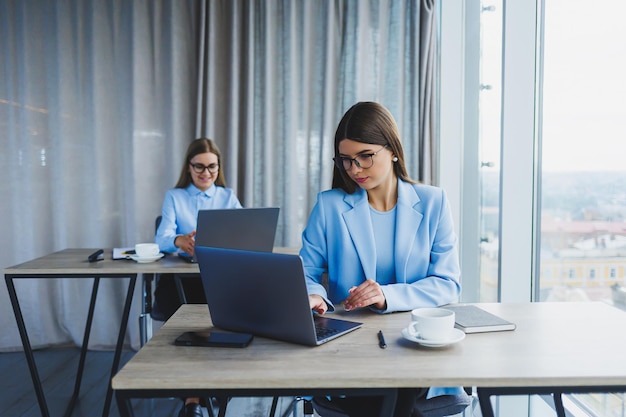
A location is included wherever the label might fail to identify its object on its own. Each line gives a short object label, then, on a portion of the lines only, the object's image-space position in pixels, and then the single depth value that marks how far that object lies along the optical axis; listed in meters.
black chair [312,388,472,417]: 1.53
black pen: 1.26
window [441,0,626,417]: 1.90
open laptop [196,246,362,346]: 1.21
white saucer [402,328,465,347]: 1.23
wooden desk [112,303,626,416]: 1.07
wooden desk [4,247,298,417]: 2.41
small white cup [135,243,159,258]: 2.56
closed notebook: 1.37
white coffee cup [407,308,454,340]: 1.25
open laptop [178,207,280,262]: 2.38
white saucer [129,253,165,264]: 2.56
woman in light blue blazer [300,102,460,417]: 1.76
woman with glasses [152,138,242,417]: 3.18
